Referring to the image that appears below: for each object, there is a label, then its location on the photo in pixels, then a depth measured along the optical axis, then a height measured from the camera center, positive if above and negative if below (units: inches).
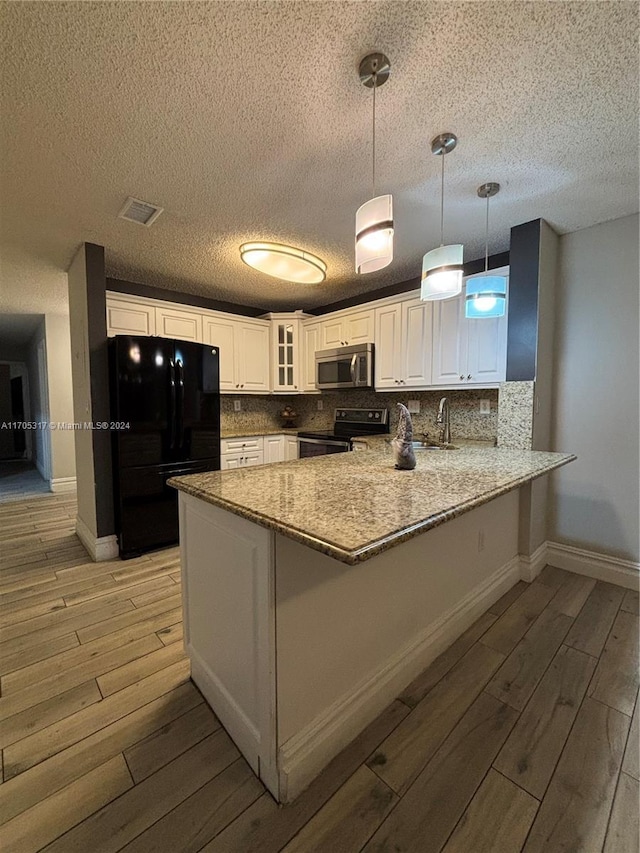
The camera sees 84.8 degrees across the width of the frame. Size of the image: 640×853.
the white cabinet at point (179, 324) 136.0 +33.1
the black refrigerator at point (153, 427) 110.6 -7.1
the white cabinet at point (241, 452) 148.4 -20.0
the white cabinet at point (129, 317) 123.6 +32.4
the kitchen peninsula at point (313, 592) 41.6 -27.9
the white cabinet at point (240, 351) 153.1 +25.1
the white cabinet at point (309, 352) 165.6 +25.6
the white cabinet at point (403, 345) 126.1 +22.6
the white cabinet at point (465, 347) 107.1 +18.6
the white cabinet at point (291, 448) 166.5 -20.2
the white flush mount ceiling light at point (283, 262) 89.0 +37.9
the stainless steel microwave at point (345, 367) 141.2 +16.1
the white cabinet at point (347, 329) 144.2 +33.0
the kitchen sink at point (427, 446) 102.4 -12.3
